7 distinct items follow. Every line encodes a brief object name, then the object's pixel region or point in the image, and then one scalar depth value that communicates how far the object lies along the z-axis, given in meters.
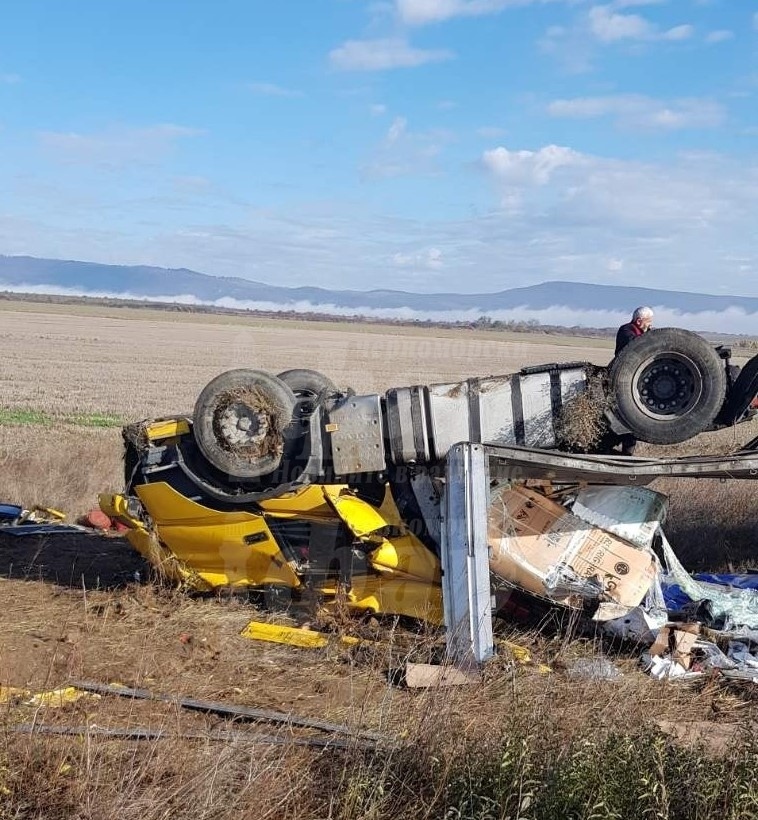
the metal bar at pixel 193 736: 3.91
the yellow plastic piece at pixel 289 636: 5.91
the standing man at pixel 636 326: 7.55
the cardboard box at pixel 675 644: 5.61
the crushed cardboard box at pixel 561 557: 6.00
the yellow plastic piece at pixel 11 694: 4.54
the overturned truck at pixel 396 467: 5.52
